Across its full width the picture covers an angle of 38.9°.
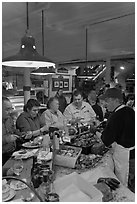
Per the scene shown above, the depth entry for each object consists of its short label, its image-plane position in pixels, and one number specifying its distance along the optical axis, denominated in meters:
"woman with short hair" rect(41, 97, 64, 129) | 3.01
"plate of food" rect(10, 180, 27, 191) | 1.24
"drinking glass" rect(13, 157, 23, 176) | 1.45
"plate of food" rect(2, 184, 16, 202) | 1.10
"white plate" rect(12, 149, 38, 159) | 1.78
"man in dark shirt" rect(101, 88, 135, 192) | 1.85
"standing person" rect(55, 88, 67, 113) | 5.34
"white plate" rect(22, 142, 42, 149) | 2.05
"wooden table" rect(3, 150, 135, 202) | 1.16
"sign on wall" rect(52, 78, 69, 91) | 8.60
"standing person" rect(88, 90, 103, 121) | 3.90
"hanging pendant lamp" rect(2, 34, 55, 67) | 1.62
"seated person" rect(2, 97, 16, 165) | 1.96
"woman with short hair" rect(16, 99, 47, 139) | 2.71
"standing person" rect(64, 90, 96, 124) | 3.29
